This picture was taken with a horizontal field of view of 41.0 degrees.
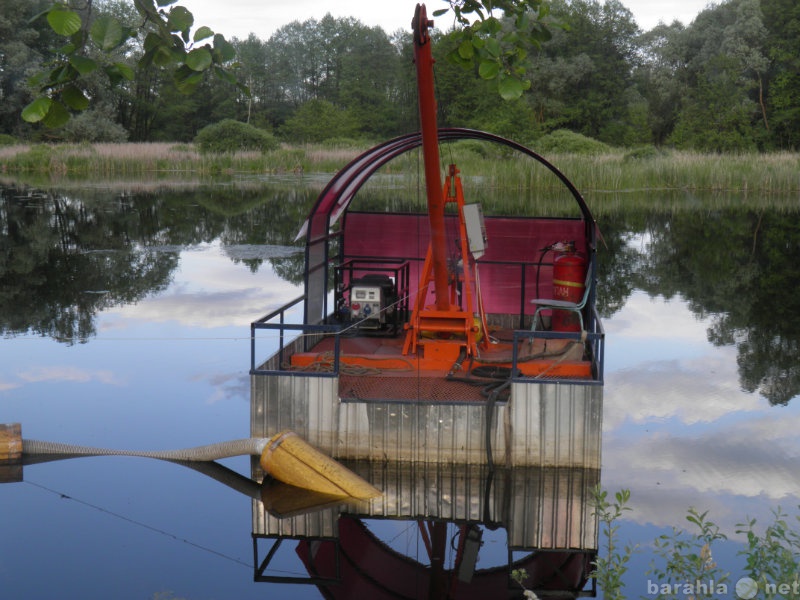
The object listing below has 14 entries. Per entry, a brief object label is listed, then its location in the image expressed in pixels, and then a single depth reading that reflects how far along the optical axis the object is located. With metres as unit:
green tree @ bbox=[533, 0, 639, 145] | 70.75
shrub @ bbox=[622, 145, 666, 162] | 51.38
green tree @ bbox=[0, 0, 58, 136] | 63.64
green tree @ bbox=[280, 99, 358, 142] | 74.50
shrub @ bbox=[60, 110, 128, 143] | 68.50
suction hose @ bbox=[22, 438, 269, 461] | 9.88
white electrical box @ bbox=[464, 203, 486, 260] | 11.41
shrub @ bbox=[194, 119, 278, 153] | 62.03
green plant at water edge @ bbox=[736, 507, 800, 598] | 4.19
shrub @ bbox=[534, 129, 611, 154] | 58.81
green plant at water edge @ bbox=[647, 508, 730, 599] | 4.46
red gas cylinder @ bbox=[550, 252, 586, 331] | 12.87
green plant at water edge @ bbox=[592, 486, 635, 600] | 4.54
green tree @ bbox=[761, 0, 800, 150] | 62.38
